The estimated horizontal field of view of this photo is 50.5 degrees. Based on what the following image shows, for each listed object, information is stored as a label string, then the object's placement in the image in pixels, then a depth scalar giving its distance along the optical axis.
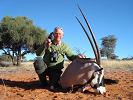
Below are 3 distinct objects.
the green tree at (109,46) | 16.63
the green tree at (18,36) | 14.01
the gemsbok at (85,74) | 2.60
